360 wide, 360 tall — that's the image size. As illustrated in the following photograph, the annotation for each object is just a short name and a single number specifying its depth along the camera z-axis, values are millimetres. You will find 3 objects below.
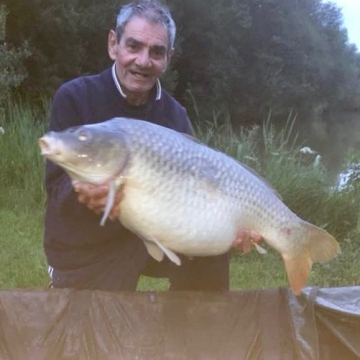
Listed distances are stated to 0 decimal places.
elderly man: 1945
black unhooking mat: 1955
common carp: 1445
